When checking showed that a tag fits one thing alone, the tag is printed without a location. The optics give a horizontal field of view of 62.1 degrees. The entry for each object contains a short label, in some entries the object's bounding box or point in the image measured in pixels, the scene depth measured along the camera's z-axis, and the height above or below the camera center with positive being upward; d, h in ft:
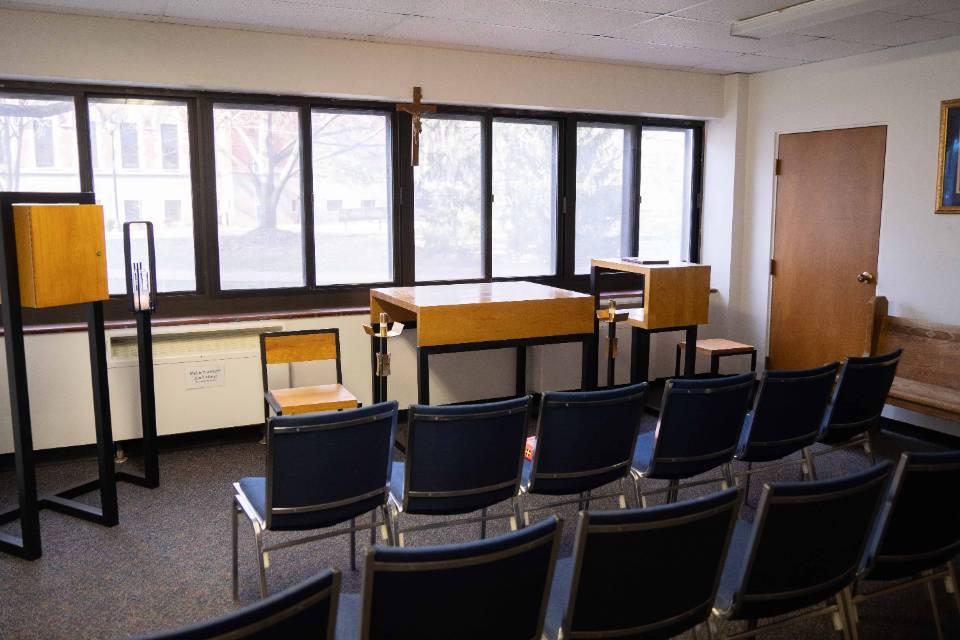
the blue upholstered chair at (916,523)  7.68 -3.06
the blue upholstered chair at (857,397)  12.19 -2.84
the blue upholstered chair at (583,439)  10.11 -2.89
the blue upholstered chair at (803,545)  6.94 -2.96
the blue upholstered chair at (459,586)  5.74 -2.74
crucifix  17.17 +2.15
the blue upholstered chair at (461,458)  9.47 -2.92
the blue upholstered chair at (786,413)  11.43 -2.88
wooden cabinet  11.19 -0.50
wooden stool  19.79 -3.29
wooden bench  15.64 -3.06
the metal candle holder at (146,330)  13.89 -1.97
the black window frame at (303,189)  16.17 +0.57
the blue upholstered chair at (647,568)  6.40 -2.92
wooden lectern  17.48 -1.84
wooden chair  14.82 -2.81
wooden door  18.83 -0.71
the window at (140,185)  16.40 +0.69
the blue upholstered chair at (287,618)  4.75 -2.48
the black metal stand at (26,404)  11.11 -2.74
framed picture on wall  16.76 +1.22
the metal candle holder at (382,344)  15.49 -2.61
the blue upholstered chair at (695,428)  10.75 -2.91
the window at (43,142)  15.76 +1.52
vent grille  16.34 -2.62
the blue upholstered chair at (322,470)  9.02 -2.94
